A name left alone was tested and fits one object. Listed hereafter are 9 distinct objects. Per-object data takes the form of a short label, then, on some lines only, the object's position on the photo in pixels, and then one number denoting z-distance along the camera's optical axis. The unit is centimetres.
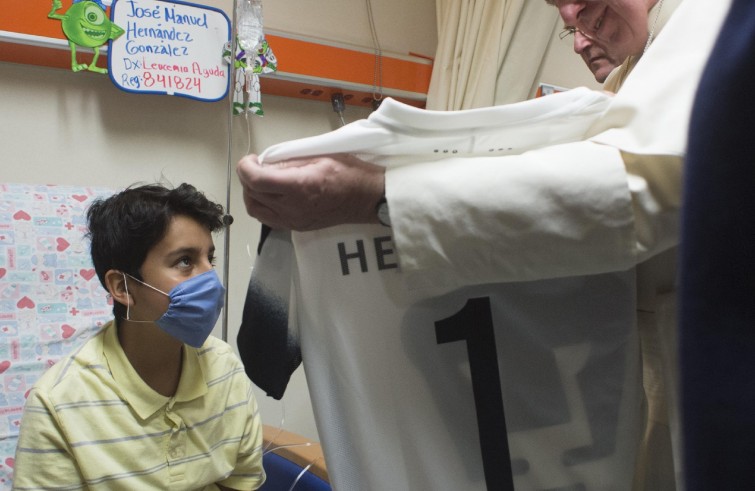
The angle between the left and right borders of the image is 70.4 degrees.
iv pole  175
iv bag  181
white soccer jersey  68
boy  117
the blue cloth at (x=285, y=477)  144
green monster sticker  162
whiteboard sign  172
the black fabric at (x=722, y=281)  27
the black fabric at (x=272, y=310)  75
